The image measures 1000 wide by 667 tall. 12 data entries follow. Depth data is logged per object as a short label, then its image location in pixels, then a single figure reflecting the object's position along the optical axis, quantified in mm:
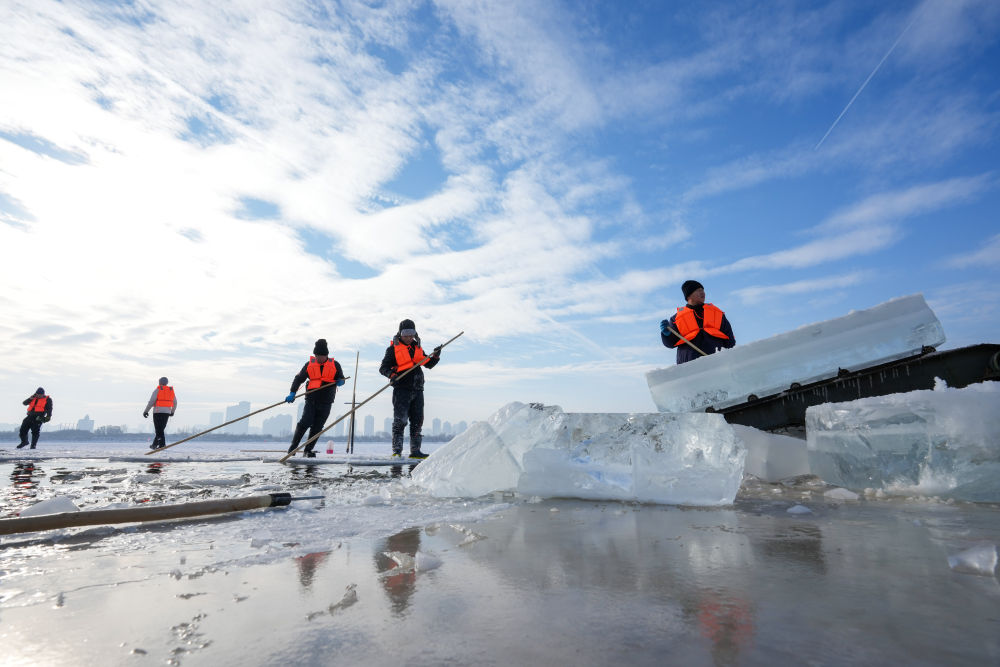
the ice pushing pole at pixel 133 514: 2146
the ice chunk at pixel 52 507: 2424
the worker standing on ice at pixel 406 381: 8891
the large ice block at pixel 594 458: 3371
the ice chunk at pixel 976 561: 1438
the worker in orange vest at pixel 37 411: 15508
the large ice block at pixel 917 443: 3271
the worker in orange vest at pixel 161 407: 13156
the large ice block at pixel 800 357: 5359
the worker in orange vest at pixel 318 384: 9719
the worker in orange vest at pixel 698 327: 6656
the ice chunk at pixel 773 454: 4762
